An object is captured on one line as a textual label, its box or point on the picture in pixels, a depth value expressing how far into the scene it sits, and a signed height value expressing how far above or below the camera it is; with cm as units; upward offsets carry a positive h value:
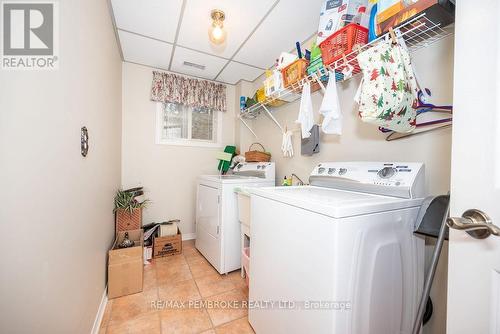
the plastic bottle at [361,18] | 134 +100
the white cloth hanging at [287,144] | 216 +22
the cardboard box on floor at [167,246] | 255 -108
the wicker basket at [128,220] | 231 -68
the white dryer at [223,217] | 214 -60
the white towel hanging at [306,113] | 167 +43
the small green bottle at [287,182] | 221 -20
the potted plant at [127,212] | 231 -59
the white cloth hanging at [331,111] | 141 +39
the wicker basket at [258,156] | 265 +10
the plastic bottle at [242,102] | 300 +93
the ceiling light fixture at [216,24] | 176 +128
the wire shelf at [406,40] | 103 +73
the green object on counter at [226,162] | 315 +2
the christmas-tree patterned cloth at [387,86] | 99 +40
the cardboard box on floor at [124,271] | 178 -99
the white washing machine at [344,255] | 83 -43
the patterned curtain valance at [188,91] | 286 +107
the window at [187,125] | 300 +59
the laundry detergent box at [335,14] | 138 +106
